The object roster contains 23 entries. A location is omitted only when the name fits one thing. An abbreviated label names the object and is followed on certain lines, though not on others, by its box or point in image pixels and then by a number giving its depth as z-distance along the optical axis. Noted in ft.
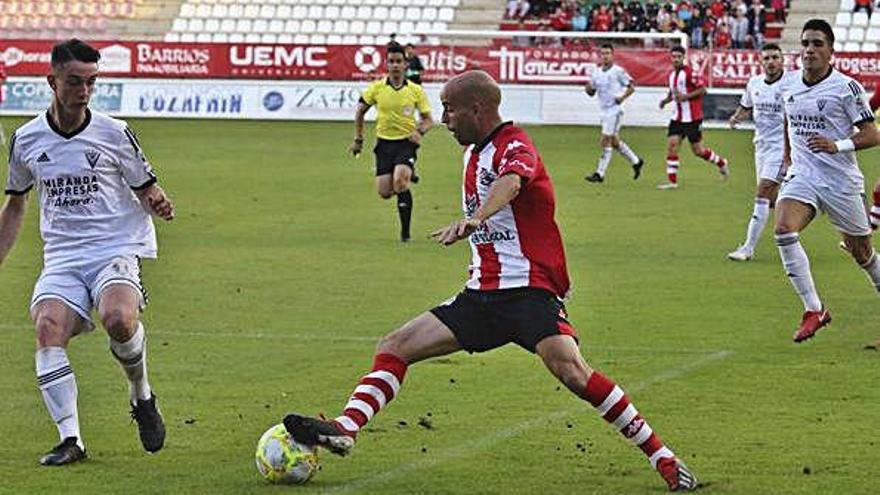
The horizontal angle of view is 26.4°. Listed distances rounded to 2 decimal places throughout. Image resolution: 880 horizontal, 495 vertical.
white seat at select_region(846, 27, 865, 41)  160.97
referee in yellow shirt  72.28
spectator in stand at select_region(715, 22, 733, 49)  159.12
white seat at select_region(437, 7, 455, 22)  177.47
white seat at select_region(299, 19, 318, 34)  180.65
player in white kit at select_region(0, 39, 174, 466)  30.81
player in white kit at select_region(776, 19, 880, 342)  46.16
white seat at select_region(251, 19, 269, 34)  182.50
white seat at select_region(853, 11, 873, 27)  162.50
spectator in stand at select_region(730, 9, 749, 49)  160.45
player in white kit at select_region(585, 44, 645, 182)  101.44
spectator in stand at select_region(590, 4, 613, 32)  162.91
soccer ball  29.37
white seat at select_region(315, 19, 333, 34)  180.55
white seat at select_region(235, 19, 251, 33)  182.70
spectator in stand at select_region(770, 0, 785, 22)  166.50
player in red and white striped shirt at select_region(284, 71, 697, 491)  28.91
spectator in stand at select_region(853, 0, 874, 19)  163.94
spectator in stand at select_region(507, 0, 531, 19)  171.83
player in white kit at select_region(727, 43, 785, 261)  65.98
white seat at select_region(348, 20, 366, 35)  178.50
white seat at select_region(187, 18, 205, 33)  181.47
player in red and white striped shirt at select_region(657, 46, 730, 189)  97.23
